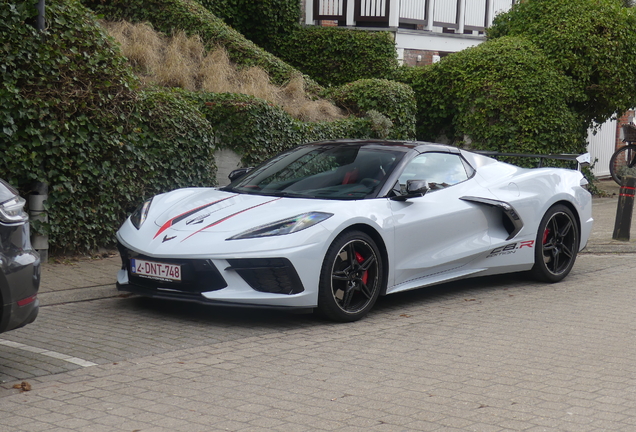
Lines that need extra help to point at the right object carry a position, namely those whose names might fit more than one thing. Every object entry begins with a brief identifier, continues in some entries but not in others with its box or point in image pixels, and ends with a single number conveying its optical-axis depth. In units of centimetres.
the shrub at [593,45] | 1572
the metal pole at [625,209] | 1089
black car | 439
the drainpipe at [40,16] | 797
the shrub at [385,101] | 1388
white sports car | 583
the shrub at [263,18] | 1808
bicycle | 1862
